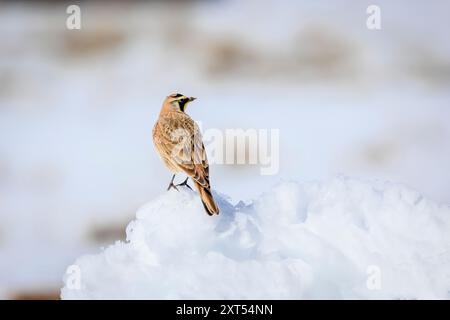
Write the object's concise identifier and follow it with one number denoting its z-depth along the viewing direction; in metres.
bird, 3.04
